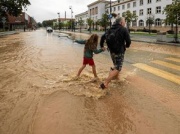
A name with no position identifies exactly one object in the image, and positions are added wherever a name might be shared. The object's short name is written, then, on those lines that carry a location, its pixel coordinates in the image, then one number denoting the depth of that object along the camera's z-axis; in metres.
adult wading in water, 3.59
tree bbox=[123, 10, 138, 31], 28.69
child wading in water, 4.17
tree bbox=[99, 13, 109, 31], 33.99
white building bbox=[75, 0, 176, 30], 33.37
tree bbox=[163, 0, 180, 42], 12.39
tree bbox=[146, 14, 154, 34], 30.31
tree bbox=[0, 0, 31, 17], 27.46
